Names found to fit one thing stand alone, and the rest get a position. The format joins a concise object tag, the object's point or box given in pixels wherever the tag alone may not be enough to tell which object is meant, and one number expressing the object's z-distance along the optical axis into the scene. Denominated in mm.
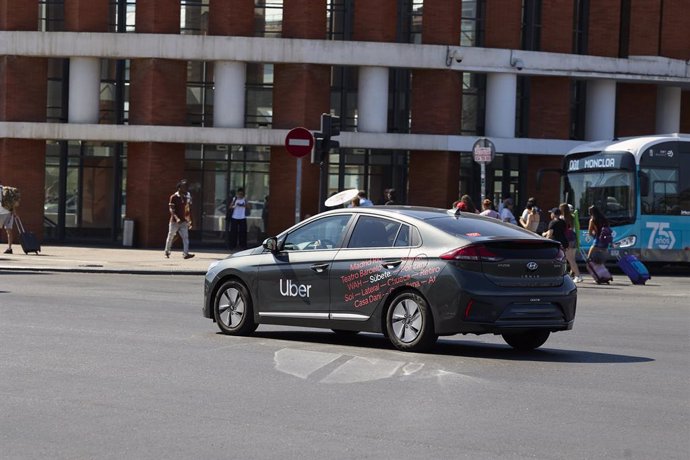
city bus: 33500
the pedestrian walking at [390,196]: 30859
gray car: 13125
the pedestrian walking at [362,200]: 28756
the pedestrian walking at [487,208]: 29625
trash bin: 39562
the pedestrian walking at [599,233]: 28328
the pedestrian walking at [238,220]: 38438
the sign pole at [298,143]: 27844
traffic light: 26684
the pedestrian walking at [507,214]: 34281
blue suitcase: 28266
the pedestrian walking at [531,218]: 33062
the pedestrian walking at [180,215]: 32094
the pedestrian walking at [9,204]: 33250
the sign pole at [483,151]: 32500
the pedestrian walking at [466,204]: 28859
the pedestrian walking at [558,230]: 27734
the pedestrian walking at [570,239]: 28156
